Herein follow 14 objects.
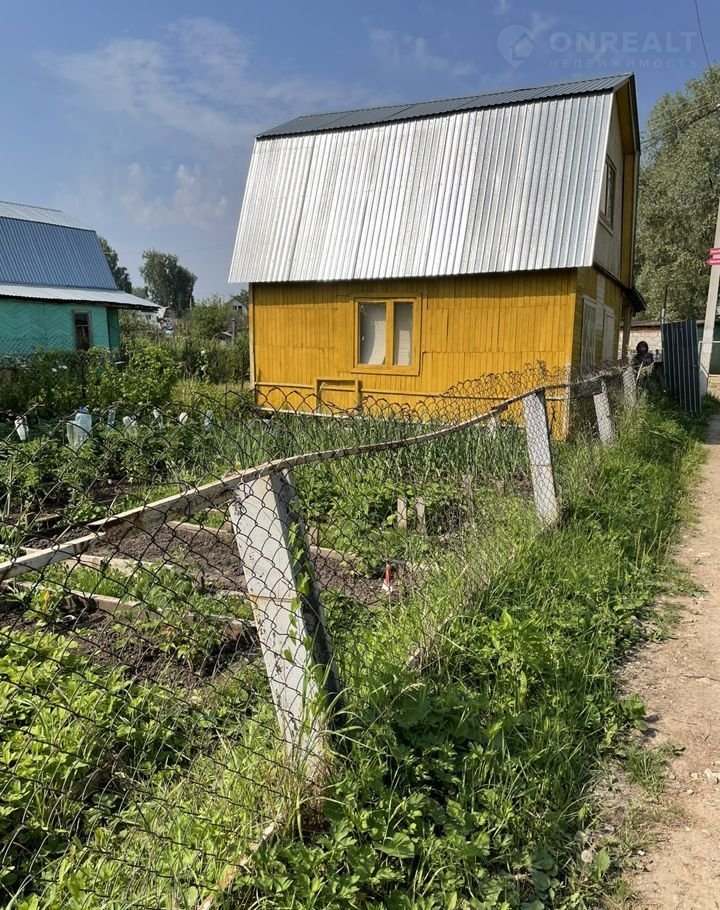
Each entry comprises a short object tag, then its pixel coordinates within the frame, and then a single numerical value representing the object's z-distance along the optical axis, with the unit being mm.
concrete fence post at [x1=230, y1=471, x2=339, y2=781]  1845
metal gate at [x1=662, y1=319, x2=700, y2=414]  14133
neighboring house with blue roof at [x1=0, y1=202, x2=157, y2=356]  21625
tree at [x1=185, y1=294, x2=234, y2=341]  34406
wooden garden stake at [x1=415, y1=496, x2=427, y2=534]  4441
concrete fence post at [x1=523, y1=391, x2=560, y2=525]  4676
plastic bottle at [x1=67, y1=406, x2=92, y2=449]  6797
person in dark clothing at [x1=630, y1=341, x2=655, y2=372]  15709
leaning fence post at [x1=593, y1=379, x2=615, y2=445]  7125
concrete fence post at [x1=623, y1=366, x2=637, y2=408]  9320
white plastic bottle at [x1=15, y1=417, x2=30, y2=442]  6927
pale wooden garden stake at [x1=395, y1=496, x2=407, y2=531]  4848
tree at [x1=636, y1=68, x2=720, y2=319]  29078
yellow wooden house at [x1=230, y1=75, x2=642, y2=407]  10336
